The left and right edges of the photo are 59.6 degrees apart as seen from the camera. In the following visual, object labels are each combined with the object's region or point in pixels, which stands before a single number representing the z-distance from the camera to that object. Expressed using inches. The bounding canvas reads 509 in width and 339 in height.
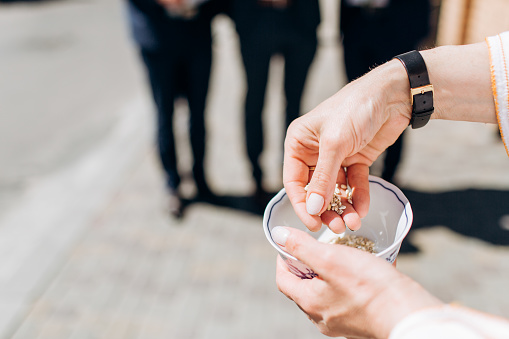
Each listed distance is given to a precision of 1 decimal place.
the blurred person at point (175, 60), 111.3
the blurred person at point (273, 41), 116.3
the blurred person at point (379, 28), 109.2
